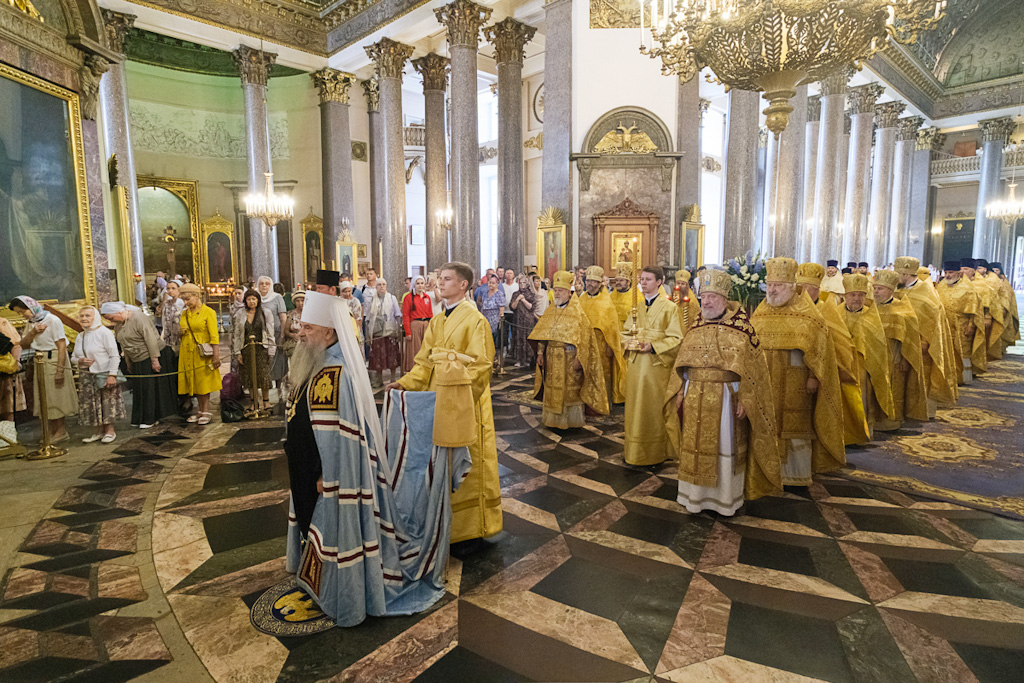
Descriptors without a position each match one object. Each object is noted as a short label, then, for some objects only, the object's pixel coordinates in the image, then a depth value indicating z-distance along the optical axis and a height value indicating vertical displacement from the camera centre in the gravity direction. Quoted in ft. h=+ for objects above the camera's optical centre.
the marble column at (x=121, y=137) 39.19 +10.64
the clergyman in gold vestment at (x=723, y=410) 13.84 -3.23
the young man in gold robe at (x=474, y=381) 11.82 -2.06
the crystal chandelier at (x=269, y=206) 42.29 +6.05
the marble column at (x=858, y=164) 67.56 +14.40
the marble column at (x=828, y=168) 59.31 +12.18
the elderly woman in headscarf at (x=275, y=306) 24.93 -0.97
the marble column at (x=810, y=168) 62.51 +12.91
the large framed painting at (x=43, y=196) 23.75 +4.13
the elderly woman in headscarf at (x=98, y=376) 20.39 -3.35
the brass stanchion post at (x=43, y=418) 18.88 -4.47
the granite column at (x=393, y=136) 49.32 +13.10
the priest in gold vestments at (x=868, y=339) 20.04 -2.15
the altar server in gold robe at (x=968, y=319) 32.73 -2.43
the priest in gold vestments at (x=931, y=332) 23.62 -2.31
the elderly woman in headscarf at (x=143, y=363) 22.67 -3.18
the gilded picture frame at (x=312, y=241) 61.16 +4.76
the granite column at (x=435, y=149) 49.24 +12.21
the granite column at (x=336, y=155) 58.18 +13.68
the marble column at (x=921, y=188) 89.25 +14.93
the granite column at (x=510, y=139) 45.93 +11.92
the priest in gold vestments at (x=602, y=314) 23.34 -1.34
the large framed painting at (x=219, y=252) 64.80 +3.93
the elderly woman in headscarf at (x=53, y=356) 20.77 -2.60
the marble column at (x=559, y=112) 42.09 +13.25
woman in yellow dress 23.17 -2.82
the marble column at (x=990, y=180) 81.46 +14.66
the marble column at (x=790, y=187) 54.03 +9.32
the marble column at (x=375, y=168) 60.70 +12.88
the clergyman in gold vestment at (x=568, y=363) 21.66 -3.18
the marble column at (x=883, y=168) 76.79 +15.47
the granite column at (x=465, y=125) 42.39 +12.44
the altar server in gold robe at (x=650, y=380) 17.84 -3.15
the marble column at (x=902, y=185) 83.10 +14.13
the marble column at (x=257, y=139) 50.19 +13.23
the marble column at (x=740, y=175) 47.14 +9.04
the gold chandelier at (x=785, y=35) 14.92 +6.91
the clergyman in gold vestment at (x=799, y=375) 16.37 -2.83
